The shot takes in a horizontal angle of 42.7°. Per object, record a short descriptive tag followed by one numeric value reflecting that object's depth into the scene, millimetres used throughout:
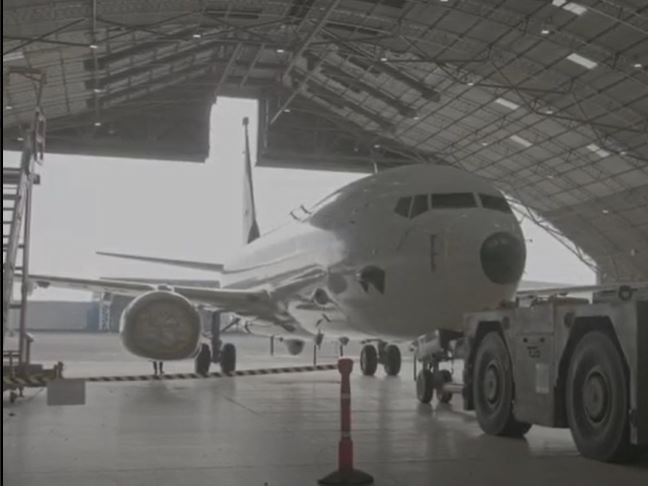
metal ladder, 11141
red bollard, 5605
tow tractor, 6145
